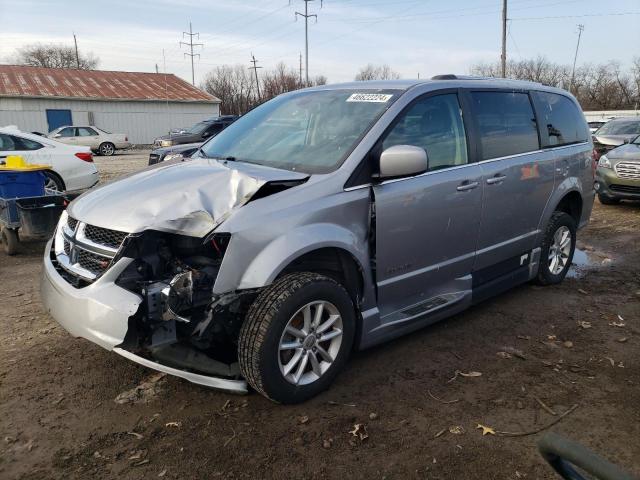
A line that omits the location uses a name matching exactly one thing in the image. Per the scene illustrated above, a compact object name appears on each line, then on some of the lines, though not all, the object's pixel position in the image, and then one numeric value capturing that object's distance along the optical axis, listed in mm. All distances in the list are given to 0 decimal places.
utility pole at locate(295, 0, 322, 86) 38475
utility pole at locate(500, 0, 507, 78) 29453
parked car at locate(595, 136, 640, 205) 9875
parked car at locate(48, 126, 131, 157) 25828
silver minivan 2941
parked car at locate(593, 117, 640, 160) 14109
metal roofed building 32219
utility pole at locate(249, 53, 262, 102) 65500
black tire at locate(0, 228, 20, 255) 6664
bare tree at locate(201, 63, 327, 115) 59656
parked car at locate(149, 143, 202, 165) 9922
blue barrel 7070
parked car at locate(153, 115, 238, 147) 20656
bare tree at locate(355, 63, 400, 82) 57188
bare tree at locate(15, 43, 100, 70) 73000
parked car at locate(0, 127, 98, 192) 9797
